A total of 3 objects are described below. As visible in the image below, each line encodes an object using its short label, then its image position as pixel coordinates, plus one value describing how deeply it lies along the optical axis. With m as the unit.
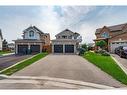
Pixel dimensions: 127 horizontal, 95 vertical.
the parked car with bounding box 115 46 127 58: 6.63
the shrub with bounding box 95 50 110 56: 6.59
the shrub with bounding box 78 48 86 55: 7.76
